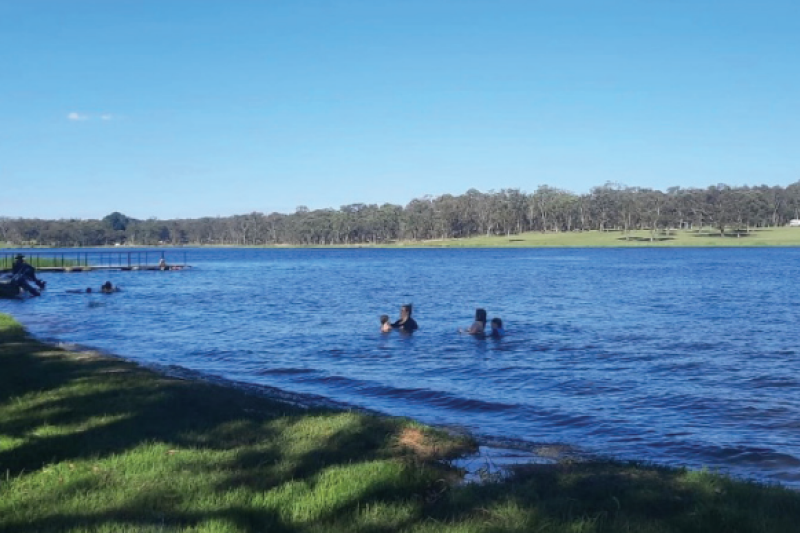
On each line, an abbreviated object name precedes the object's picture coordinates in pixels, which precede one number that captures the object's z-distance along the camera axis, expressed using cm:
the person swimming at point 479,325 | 2922
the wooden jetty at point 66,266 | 8581
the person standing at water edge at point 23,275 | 5028
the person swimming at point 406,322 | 3109
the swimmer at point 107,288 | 5553
